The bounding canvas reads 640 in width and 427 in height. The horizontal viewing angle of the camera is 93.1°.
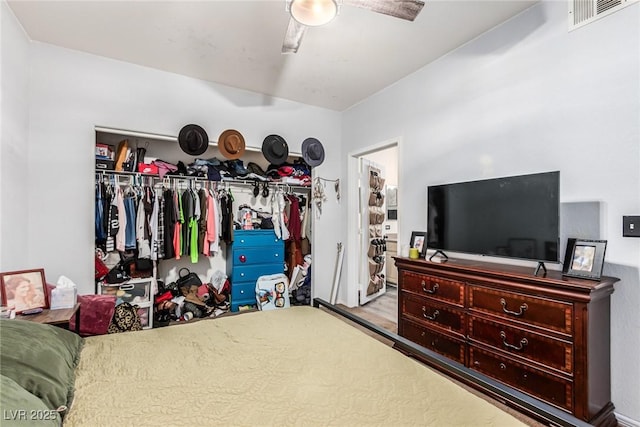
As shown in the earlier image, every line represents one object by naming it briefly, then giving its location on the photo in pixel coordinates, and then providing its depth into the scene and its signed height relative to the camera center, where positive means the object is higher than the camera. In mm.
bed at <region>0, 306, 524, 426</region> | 924 -631
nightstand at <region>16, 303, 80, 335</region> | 1921 -674
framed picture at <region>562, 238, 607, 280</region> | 1686 -280
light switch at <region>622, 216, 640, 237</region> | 1709 -89
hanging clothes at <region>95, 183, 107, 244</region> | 3006 -30
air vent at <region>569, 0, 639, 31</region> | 1817 +1252
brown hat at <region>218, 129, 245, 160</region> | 3473 +794
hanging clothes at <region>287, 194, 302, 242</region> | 4207 -124
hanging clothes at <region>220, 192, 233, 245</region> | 3740 -93
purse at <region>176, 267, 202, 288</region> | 3715 -831
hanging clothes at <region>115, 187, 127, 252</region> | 3113 -114
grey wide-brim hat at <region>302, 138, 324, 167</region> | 3996 +802
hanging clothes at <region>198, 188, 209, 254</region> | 3561 -123
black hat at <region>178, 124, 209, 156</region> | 3256 +795
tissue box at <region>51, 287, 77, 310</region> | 2117 -597
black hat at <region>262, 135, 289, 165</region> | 3746 +789
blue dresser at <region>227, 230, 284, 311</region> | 3805 -628
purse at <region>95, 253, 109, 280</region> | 3051 -567
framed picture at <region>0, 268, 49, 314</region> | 1975 -517
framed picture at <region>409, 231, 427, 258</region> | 2807 -280
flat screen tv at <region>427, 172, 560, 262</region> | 1916 -41
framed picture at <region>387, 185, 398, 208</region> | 5621 +288
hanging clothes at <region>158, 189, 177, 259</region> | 3344 -105
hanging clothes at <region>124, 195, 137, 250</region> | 3175 -128
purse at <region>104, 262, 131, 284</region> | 3127 -652
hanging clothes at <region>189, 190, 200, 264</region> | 3475 -212
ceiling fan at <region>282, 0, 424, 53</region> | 1658 +1140
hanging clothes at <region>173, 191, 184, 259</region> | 3400 -195
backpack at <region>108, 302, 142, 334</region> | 2838 -1014
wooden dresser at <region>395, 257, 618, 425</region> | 1616 -737
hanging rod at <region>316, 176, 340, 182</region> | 4169 +456
